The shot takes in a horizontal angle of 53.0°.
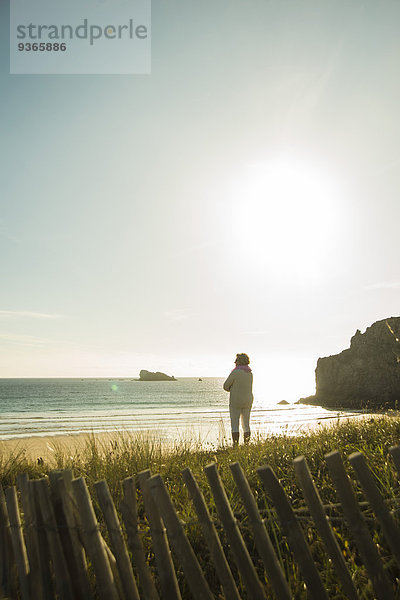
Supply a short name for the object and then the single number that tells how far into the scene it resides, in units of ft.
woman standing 28.96
